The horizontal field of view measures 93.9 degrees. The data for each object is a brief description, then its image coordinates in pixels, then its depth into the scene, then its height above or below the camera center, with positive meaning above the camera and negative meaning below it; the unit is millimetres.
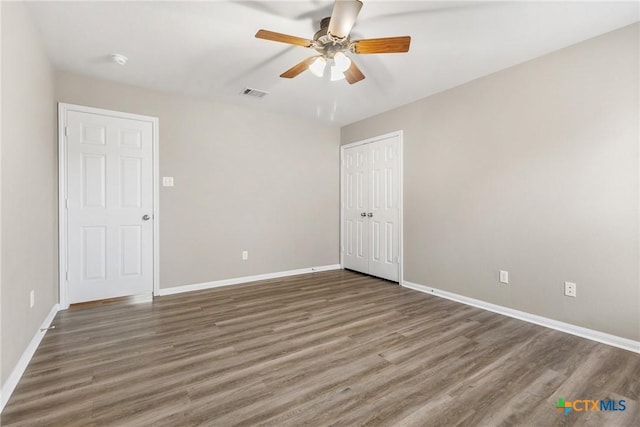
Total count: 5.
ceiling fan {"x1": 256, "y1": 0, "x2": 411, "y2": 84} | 1918 +1247
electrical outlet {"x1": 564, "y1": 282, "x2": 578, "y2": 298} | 2629 -684
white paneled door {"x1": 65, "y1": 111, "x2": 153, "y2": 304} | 3238 +64
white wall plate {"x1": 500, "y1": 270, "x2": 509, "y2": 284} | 3088 -673
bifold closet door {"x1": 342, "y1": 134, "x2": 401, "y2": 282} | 4340 +72
